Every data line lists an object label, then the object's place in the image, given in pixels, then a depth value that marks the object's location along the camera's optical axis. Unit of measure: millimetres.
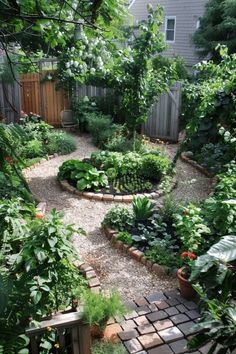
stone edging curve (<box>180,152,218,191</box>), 6408
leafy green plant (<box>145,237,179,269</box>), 3795
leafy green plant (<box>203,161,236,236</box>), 3258
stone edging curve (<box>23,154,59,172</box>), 7044
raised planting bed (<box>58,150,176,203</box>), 5902
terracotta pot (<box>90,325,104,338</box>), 2803
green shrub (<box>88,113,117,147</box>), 8391
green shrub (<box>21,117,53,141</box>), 8031
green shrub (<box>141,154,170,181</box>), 6309
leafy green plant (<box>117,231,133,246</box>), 4232
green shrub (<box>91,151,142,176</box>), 6359
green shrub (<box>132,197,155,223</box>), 4742
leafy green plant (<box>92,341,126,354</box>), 2672
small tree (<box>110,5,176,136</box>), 6875
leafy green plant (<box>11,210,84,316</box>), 2191
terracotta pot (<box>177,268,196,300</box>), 3288
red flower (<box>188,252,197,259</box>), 3299
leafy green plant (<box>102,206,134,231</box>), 4613
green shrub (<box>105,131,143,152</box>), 7612
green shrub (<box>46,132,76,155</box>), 7895
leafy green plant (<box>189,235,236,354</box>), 1535
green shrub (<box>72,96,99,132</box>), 9703
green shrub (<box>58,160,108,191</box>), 5938
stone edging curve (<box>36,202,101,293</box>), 3380
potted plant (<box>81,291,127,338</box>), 2597
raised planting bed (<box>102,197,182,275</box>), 3863
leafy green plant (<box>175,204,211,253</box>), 3447
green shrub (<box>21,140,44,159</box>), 7461
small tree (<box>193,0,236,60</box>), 11266
